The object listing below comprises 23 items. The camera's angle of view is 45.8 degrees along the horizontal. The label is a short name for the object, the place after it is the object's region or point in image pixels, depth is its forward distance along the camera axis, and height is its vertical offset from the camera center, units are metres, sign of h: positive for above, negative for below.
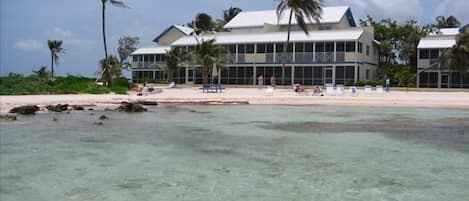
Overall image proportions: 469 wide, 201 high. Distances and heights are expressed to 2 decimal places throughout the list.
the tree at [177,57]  48.09 +2.41
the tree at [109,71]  40.97 +1.04
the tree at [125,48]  65.81 +4.29
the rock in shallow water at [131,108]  23.78 -1.02
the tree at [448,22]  62.62 +7.51
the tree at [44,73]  46.84 +0.92
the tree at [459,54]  39.28 +2.42
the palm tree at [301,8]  44.56 +6.41
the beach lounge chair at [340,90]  35.19 -0.21
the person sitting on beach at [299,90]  36.36 -0.25
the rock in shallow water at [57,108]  22.94 -1.03
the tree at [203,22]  59.31 +6.73
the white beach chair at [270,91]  35.70 -0.33
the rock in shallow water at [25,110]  21.30 -1.05
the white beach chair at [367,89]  36.56 -0.16
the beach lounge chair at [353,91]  35.30 -0.26
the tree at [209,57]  44.69 +2.30
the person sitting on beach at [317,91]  35.33 -0.29
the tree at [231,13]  68.00 +8.92
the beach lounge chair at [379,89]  37.05 -0.16
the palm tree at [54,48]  67.62 +4.34
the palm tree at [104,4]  40.50 +5.84
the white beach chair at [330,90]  35.91 -0.22
